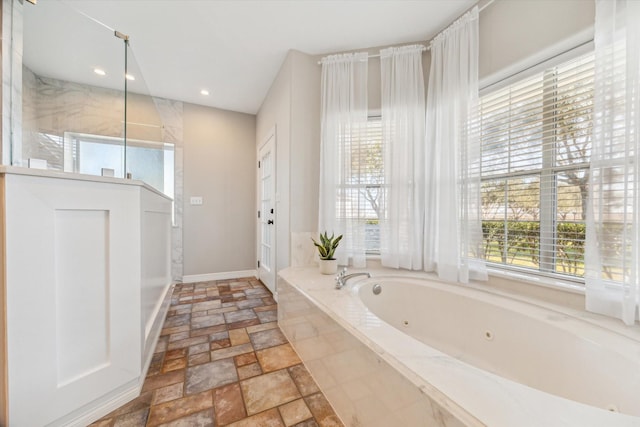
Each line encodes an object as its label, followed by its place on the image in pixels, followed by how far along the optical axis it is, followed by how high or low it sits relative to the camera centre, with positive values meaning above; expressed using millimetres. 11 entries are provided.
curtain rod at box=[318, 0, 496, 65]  1537 +1374
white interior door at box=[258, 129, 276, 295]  2672 -10
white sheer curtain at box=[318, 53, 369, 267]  2100 +499
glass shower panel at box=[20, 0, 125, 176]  1232 +826
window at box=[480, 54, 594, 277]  1260 +270
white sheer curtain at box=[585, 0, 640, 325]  964 +187
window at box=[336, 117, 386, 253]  2094 +325
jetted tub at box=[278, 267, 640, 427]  585 -556
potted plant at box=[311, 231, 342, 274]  1913 -348
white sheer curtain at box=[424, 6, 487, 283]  1596 +409
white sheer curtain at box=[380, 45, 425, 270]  1956 +438
